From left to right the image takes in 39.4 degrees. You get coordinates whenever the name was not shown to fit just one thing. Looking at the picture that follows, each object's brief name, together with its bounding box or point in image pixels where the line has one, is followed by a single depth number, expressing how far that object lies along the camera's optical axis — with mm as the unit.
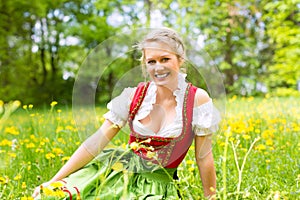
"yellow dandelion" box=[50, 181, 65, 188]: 1184
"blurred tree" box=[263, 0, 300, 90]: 8656
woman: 1566
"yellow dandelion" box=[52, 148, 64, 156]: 2214
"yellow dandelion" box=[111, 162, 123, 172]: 1493
